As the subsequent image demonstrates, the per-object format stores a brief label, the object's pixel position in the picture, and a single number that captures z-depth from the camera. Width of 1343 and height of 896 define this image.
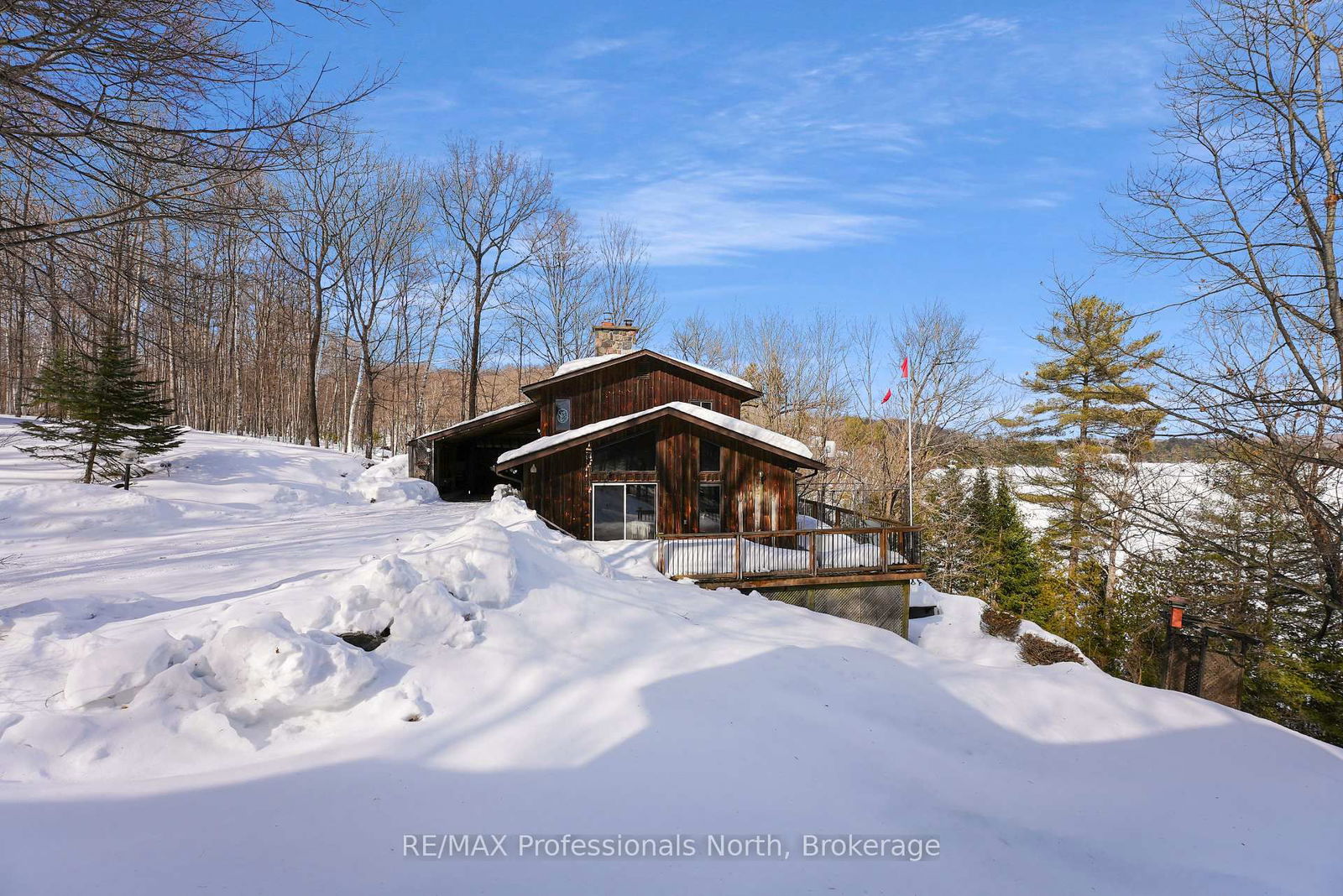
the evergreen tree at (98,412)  14.12
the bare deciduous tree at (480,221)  31.64
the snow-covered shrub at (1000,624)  16.64
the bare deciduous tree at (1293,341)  6.50
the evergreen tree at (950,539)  25.25
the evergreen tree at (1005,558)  24.45
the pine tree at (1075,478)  20.45
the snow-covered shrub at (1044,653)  15.35
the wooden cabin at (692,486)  12.84
